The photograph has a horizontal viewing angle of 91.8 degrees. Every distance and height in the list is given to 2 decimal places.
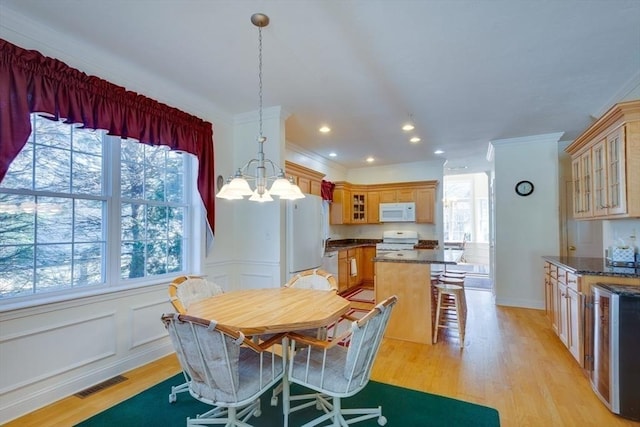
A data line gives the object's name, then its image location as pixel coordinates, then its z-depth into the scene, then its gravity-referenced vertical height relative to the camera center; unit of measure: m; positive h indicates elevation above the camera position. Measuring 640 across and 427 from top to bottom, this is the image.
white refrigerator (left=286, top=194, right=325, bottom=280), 3.90 -0.22
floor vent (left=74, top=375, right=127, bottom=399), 2.39 -1.36
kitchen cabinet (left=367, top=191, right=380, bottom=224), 7.14 +0.25
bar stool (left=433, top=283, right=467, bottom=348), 3.35 -1.00
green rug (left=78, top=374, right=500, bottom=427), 2.05 -1.36
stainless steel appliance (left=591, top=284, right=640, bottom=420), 2.09 -0.91
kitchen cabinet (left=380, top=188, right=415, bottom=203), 6.79 +0.50
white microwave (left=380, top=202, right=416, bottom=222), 6.70 +0.13
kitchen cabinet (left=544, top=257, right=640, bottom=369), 2.61 -0.86
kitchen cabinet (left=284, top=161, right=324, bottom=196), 4.65 +0.66
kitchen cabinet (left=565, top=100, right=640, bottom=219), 2.62 +0.51
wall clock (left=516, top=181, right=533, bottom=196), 4.96 +0.48
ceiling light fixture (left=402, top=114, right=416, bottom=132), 4.21 +1.32
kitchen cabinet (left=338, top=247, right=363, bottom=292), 5.91 -1.04
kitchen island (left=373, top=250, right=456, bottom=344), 3.49 -0.86
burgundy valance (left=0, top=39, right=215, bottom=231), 1.99 +0.88
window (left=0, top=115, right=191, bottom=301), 2.22 +0.04
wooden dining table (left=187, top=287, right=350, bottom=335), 1.77 -0.61
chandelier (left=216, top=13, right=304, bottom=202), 2.13 +0.22
